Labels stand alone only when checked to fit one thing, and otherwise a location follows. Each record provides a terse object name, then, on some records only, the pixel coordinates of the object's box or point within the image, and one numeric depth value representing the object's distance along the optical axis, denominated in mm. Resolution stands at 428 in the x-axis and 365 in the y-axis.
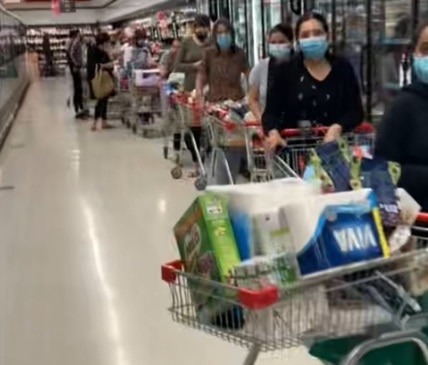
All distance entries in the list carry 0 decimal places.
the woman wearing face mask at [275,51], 5627
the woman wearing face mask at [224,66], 6996
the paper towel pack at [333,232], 2041
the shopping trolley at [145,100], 12062
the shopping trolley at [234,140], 5503
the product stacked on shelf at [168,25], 18450
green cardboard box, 2102
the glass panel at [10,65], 15656
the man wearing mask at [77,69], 16516
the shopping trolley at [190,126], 7902
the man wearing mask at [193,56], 8672
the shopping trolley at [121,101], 13883
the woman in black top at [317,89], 4047
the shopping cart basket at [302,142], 3996
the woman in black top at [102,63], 14020
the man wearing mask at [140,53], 13258
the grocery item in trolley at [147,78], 11984
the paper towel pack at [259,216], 2080
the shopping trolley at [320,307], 2041
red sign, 28594
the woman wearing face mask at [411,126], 2832
